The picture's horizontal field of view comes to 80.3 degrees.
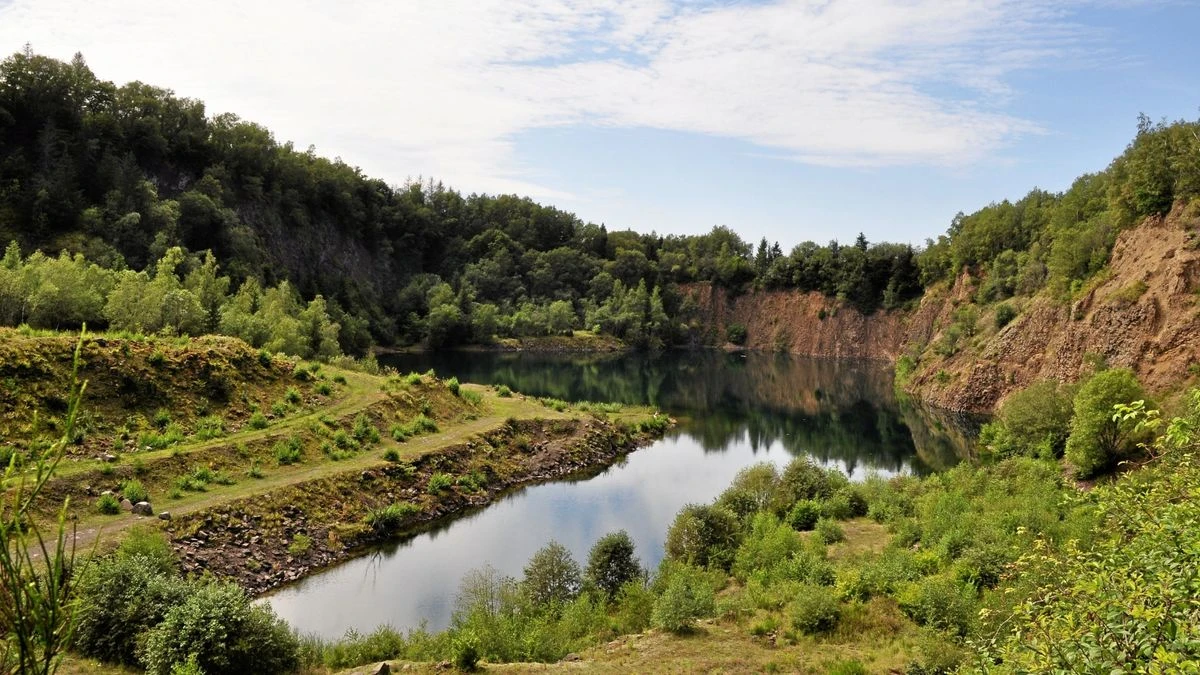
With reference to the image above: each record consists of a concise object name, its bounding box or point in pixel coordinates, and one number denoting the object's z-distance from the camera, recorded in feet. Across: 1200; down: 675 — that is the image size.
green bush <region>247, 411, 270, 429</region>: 121.29
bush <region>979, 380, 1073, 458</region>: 132.16
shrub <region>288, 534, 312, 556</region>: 95.96
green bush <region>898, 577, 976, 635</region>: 64.03
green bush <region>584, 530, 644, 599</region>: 86.84
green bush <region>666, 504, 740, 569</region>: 94.89
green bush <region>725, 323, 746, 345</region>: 473.67
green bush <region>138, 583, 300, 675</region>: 53.62
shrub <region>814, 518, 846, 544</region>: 100.42
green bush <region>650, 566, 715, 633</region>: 69.00
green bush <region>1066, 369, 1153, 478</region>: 108.37
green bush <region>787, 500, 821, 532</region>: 111.45
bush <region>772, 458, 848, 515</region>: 118.83
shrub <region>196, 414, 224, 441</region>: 112.16
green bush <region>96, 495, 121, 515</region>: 86.94
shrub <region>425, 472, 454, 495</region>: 124.67
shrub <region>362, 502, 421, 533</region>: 109.70
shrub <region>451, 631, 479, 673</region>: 57.31
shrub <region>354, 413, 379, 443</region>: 131.23
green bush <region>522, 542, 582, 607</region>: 81.41
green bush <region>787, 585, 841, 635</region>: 67.82
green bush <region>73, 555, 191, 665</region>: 57.47
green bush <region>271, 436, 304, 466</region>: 114.62
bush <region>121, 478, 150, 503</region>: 90.69
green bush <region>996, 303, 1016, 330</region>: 231.91
